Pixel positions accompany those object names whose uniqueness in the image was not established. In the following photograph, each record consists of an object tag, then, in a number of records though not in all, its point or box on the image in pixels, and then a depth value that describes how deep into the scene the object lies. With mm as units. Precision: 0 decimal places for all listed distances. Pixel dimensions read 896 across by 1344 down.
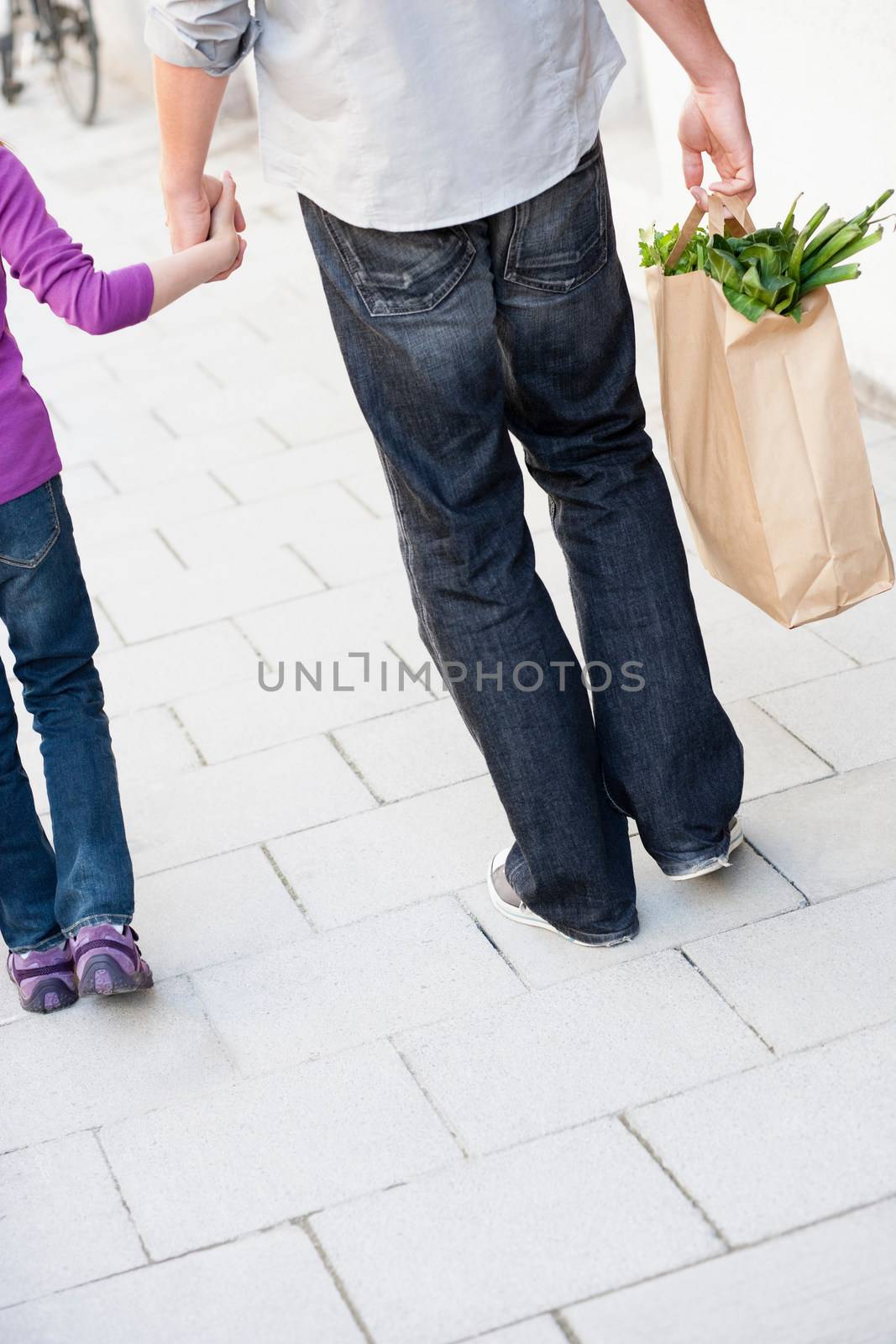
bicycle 21141
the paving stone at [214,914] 5340
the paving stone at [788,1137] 3889
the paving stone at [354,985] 4828
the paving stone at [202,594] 7727
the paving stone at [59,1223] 4062
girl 4379
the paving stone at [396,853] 5457
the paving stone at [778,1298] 3561
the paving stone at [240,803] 5945
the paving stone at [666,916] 4957
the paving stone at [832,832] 5105
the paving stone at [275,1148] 4180
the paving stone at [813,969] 4492
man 3986
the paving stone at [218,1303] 3793
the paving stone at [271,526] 8367
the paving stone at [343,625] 7156
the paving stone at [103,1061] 4668
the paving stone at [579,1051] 4359
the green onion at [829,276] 4379
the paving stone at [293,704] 6594
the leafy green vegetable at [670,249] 4551
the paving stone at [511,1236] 3768
